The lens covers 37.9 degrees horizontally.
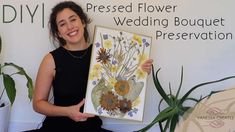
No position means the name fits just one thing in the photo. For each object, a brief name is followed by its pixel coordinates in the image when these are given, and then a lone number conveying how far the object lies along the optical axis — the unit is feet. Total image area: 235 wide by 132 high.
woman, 4.63
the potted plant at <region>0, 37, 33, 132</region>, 4.49
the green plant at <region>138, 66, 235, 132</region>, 4.37
